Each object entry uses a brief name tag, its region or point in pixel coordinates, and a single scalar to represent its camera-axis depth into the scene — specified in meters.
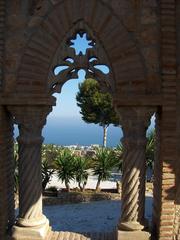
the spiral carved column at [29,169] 5.65
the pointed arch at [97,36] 5.48
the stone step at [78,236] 6.09
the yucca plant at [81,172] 14.10
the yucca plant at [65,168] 14.02
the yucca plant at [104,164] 14.31
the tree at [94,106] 25.14
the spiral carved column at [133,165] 5.56
